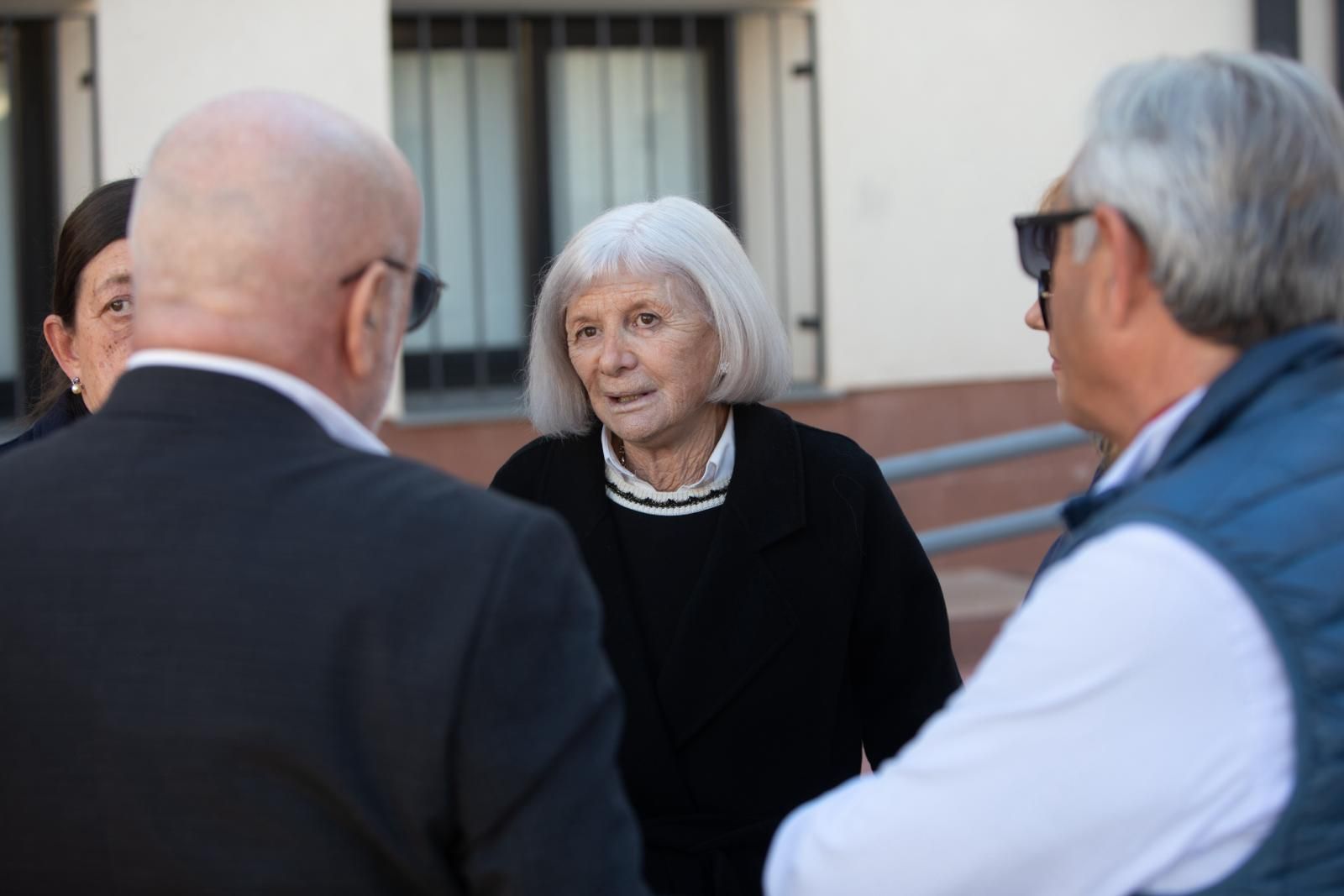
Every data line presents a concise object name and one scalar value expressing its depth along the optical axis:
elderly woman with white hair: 2.62
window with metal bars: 6.84
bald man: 1.34
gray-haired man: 1.36
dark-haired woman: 2.58
